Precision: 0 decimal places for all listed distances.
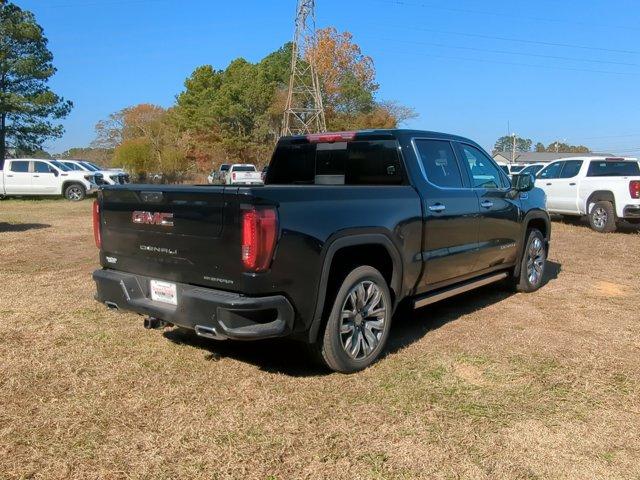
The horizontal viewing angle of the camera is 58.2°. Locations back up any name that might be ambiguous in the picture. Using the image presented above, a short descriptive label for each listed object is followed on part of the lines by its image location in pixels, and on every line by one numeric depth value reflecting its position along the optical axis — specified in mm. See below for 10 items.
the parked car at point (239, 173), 27625
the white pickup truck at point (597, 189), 12766
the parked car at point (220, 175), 36031
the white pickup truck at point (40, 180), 22438
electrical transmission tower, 42562
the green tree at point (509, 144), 144250
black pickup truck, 3564
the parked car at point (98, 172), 23938
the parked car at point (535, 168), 17284
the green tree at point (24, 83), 33750
